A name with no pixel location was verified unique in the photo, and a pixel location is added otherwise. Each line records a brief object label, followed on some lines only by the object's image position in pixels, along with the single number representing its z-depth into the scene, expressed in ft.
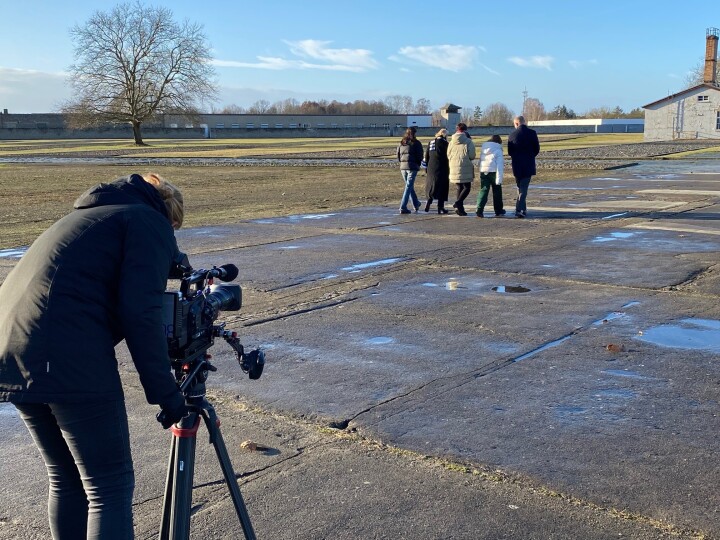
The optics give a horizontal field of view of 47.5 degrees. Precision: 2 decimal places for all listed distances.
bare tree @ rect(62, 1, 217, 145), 242.37
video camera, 10.02
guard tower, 282.97
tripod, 9.85
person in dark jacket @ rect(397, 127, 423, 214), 52.42
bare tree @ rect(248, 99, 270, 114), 509.10
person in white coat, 48.98
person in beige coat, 50.78
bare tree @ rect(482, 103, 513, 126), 501.15
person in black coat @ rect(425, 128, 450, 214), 52.54
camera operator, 9.23
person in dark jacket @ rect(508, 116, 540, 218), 48.32
